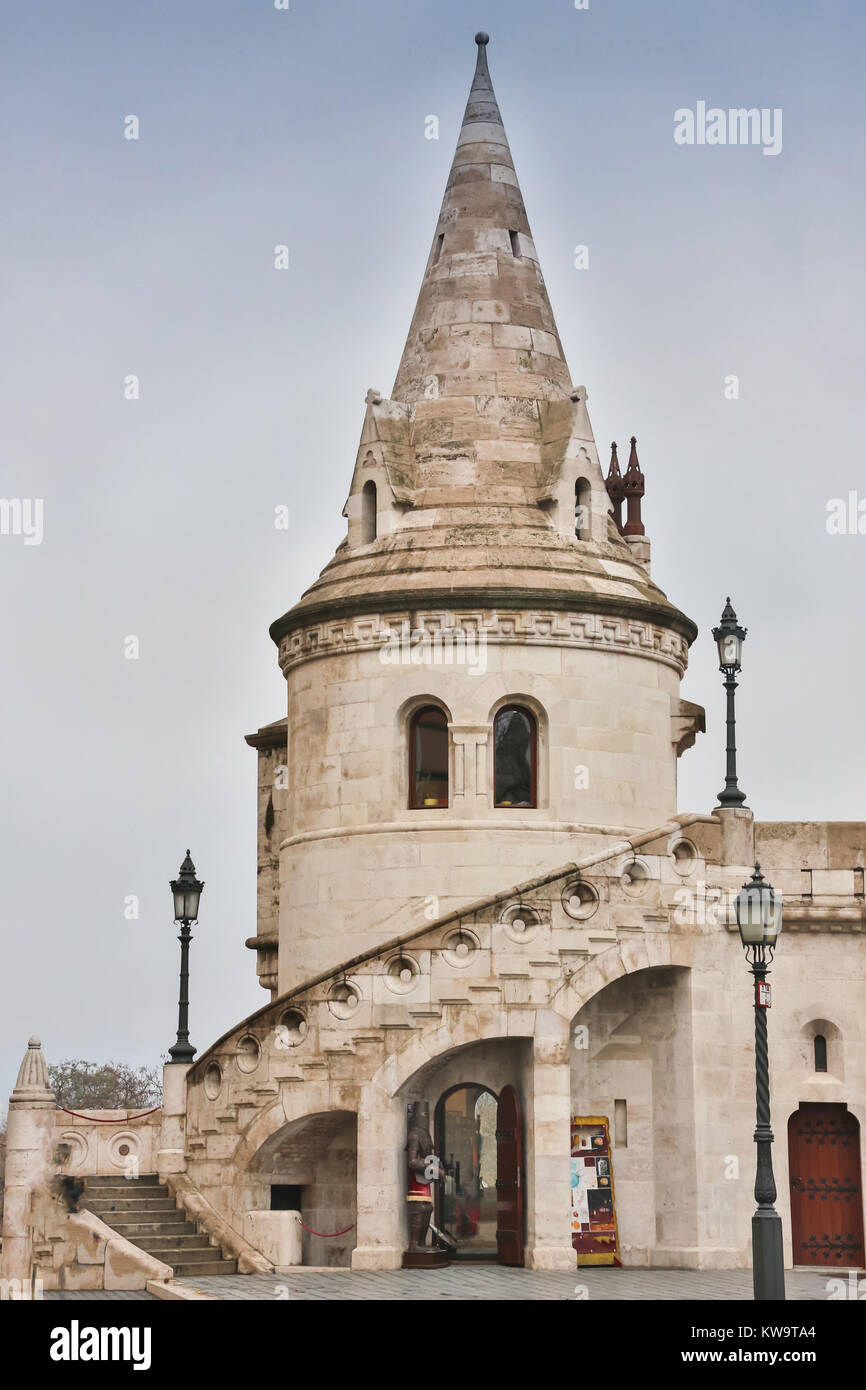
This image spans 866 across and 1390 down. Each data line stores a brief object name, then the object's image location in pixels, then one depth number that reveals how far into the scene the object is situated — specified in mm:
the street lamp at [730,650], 30641
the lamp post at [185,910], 33094
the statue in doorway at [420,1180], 30203
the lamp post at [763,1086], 24016
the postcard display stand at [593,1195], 30969
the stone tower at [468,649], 33938
